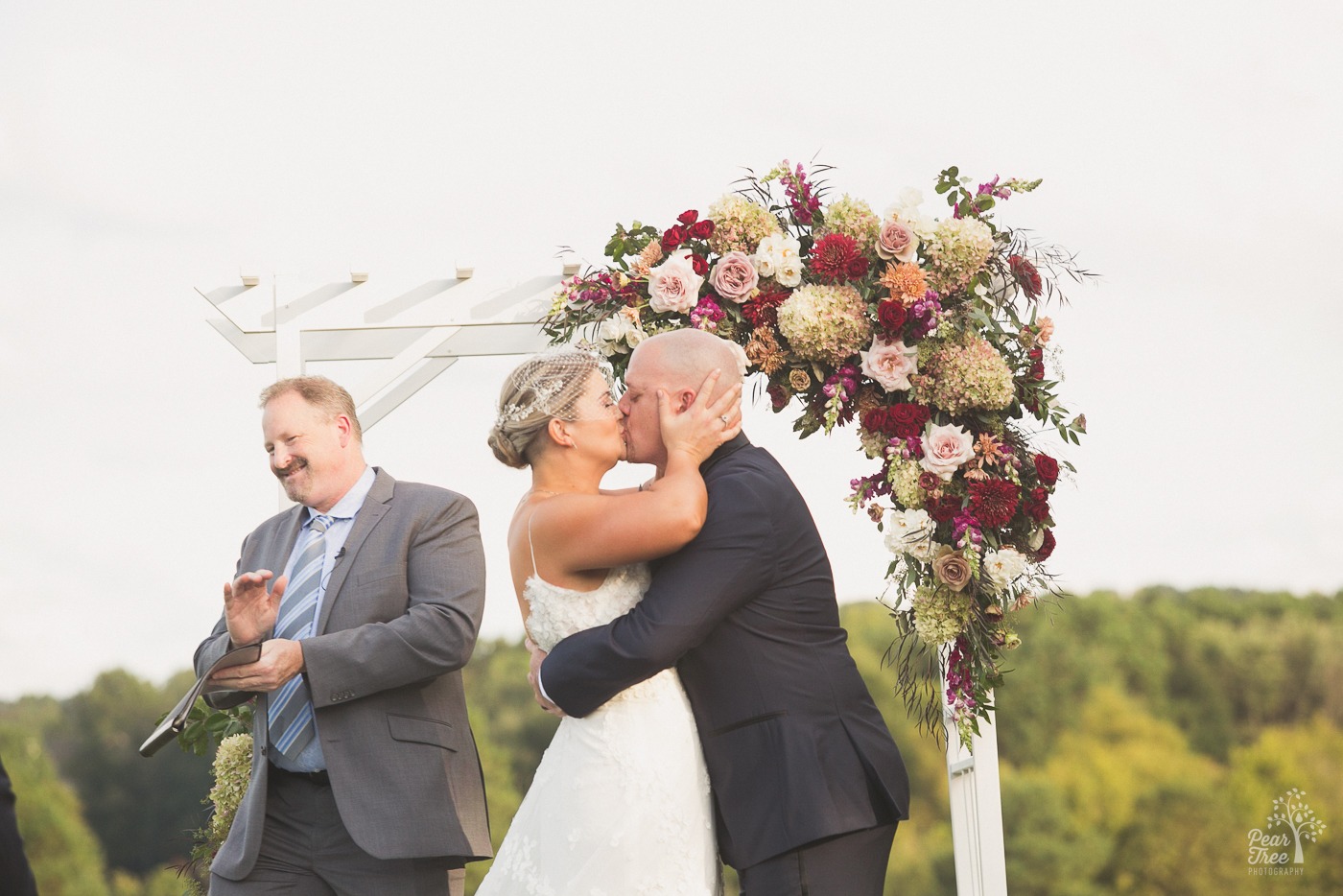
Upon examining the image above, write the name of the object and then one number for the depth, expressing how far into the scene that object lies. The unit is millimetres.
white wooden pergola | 5391
